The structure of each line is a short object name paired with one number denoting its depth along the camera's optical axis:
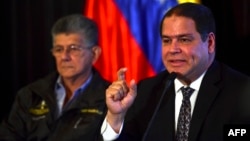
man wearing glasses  4.67
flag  4.96
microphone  4.02
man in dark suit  4.19
